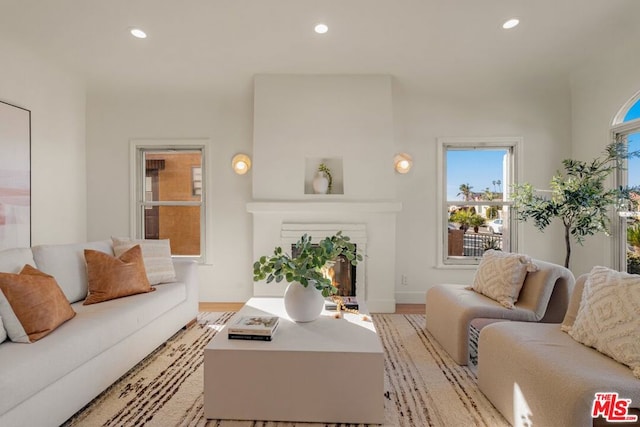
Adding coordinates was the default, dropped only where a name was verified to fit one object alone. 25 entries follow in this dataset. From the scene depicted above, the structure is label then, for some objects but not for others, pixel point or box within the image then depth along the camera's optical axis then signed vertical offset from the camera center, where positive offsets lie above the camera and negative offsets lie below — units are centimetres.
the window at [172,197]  435 +20
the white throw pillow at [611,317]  147 -48
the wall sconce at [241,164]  414 +59
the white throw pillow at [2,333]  164 -57
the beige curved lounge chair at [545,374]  132 -69
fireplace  380 -20
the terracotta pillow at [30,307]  168 -48
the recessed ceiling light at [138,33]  298 +157
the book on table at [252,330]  189 -64
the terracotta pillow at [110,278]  245 -47
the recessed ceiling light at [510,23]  285 +158
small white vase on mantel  396 +33
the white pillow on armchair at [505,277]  250 -47
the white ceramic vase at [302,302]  216 -56
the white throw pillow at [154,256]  290 -37
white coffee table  175 -87
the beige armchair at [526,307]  239 -66
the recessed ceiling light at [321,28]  291 +157
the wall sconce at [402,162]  409 +60
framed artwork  308 +34
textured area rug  180 -107
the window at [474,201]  424 +15
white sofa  148 -71
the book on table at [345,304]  247 -66
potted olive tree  315 +13
